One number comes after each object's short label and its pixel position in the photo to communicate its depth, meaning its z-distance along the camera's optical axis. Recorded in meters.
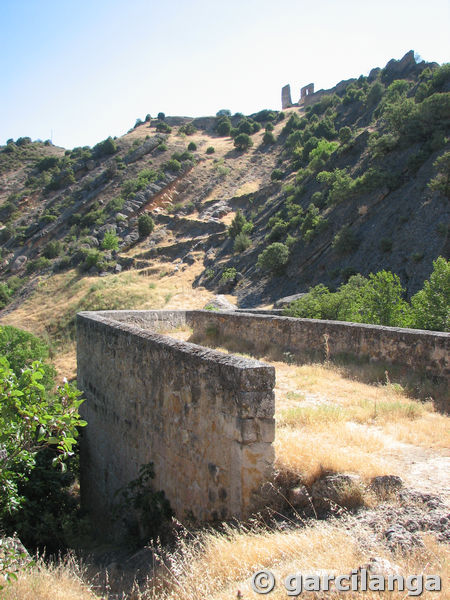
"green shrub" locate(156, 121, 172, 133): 65.75
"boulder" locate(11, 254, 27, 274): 43.33
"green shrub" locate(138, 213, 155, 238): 42.84
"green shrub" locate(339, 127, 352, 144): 40.06
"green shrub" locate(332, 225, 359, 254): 26.62
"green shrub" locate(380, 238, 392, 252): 24.38
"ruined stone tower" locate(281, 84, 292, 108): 77.56
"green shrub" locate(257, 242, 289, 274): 29.56
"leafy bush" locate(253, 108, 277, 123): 68.38
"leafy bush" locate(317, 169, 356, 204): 29.59
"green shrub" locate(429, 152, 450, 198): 22.97
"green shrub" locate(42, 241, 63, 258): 42.84
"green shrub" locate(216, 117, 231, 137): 66.25
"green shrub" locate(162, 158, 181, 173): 49.97
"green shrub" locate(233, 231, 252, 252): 35.41
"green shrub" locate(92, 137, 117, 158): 57.41
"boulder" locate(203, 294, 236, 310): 21.99
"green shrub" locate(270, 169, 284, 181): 44.50
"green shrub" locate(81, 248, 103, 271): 37.91
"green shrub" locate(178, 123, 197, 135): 65.00
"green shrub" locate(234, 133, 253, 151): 57.00
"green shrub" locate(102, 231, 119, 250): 41.06
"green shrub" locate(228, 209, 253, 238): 37.25
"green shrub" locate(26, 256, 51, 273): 41.31
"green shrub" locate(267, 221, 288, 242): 32.97
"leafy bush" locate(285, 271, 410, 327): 11.01
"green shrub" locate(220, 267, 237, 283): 32.38
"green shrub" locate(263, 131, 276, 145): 56.69
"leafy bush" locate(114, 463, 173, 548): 5.01
